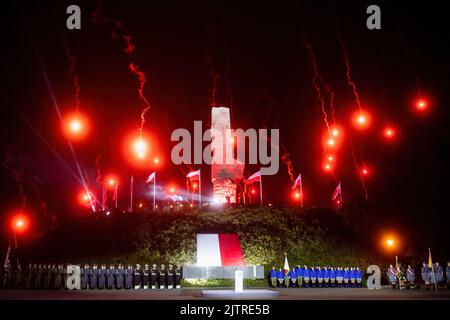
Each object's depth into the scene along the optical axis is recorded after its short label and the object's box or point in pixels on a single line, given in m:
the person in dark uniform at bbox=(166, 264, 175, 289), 25.11
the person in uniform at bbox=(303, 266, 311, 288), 25.38
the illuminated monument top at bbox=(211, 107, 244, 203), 46.28
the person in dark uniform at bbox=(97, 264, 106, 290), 24.17
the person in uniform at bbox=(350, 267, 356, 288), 25.40
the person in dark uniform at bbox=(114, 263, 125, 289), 24.25
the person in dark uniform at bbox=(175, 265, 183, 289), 25.09
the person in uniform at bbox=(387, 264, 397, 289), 24.28
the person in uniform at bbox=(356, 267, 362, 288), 25.47
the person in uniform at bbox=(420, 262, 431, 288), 24.39
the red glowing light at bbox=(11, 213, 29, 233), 43.59
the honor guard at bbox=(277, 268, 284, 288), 25.33
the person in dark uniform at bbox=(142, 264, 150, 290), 24.72
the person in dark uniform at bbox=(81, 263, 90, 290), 24.00
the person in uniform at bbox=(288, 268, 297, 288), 25.55
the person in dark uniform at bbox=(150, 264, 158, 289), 24.73
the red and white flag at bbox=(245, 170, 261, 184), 38.25
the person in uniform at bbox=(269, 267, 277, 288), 25.36
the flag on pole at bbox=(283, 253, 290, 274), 25.14
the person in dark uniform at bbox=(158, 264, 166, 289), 24.62
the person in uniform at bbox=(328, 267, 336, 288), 25.42
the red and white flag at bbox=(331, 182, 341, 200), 38.66
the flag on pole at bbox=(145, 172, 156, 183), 38.97
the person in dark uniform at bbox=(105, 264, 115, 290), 24.12
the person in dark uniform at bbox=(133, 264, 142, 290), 24.39
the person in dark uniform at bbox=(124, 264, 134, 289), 24.30
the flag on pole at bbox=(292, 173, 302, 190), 39.91
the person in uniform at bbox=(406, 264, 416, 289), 24.73
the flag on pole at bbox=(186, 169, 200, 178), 39.36
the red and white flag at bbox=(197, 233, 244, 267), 27.64
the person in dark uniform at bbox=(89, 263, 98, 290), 24.06
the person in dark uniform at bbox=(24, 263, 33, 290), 24.29
